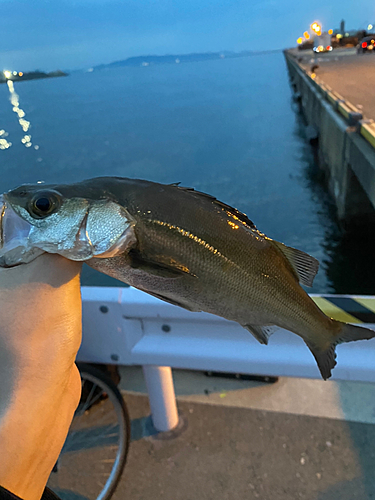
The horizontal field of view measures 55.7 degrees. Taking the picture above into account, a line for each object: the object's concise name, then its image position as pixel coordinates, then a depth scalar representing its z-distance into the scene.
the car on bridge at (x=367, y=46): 34.03
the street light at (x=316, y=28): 51.56
